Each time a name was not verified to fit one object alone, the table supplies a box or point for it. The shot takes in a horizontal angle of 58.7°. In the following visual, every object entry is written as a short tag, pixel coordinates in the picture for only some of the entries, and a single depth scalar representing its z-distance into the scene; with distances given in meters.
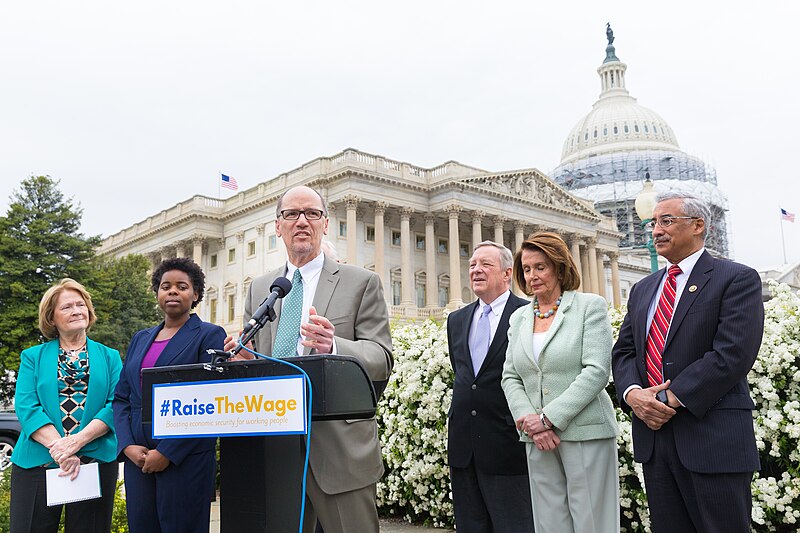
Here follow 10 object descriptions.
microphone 3.16
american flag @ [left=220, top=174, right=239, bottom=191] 52.25
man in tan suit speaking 3.51
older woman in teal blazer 4.97
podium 2.95
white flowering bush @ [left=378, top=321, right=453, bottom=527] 7.25
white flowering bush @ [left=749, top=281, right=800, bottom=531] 5.30
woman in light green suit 4.51
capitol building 51.00
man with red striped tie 3.96
